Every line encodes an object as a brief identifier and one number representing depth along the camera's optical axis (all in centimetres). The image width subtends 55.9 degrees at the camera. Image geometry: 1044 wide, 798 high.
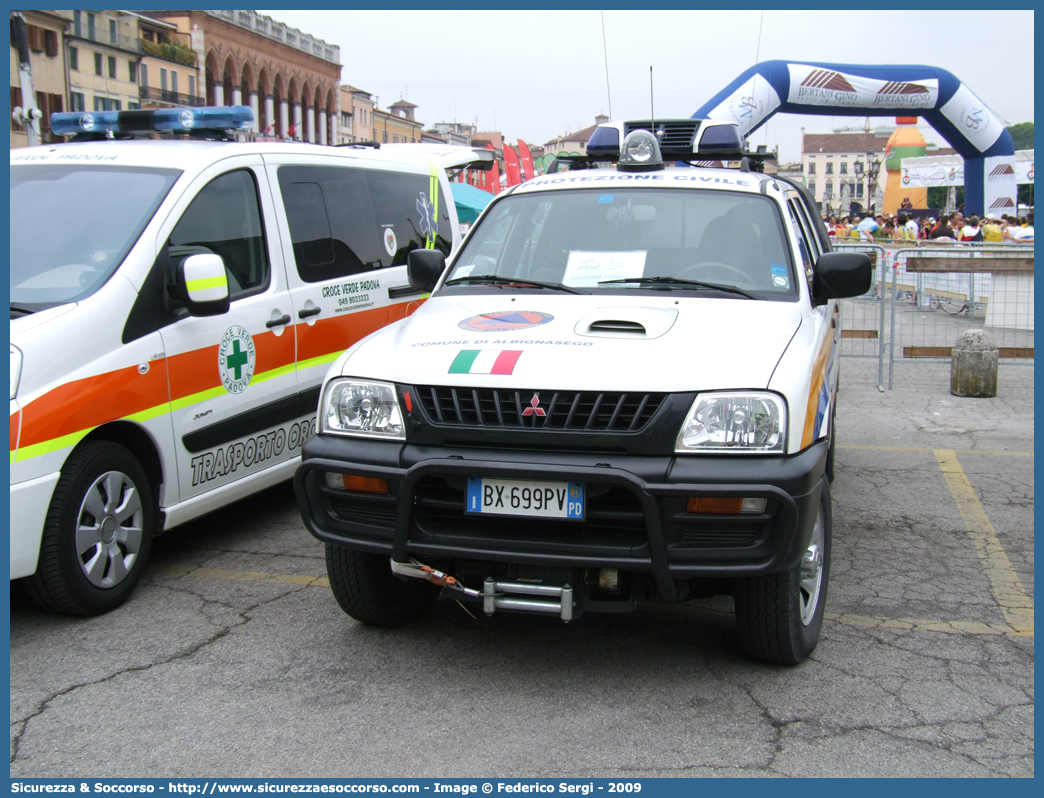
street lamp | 6718
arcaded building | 7469
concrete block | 961
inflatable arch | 1931
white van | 394
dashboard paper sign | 432
